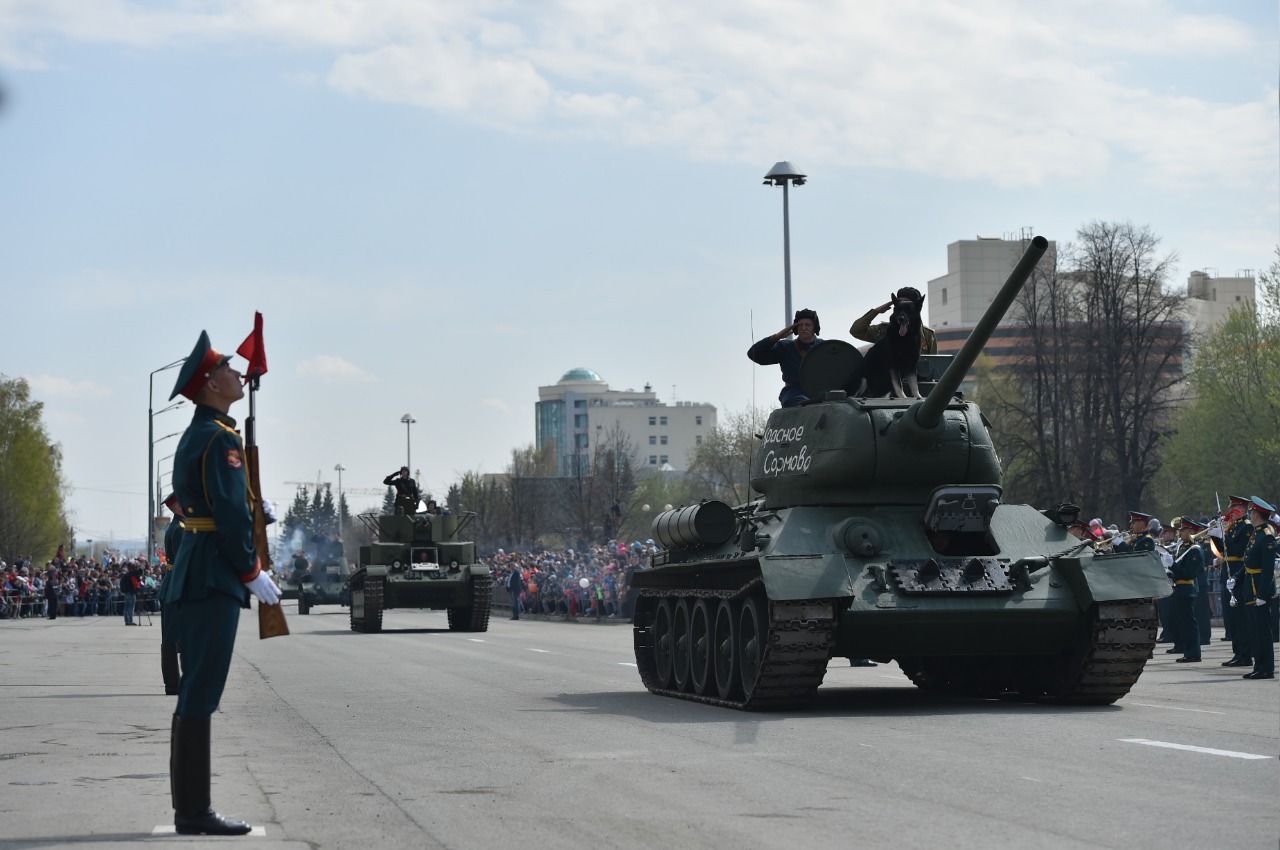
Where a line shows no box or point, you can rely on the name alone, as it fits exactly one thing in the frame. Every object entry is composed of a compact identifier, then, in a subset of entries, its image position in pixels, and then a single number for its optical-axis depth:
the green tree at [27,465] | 85.69
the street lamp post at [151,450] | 65.81
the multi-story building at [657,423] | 190.75
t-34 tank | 13.83
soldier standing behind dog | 15.89
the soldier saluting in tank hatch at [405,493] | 36.91
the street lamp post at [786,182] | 32.41
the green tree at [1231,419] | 56.91
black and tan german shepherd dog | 15.96
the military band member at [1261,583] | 18.48
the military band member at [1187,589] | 21.95
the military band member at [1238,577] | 20.33
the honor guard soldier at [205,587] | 8.12
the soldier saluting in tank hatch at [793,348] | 16.62
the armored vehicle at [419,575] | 35.56
